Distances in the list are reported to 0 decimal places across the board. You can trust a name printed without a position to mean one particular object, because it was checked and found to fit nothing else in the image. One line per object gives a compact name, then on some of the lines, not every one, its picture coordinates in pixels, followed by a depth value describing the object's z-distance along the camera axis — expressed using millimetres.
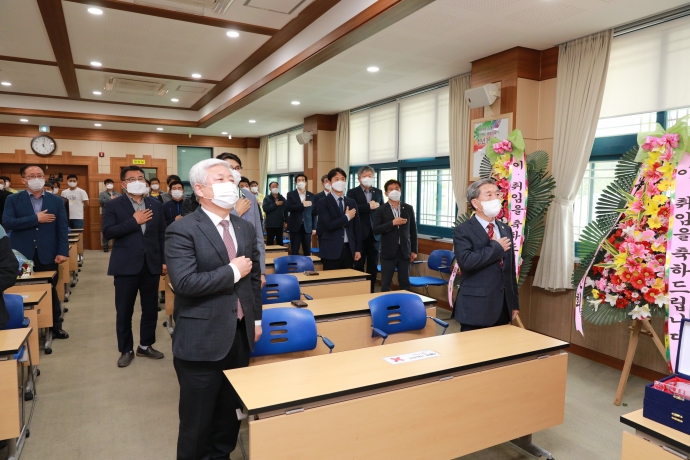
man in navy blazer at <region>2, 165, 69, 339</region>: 4219
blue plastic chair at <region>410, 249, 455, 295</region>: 5543
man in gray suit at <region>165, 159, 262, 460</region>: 2031
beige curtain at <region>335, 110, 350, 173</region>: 8383
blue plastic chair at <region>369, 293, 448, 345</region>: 3117
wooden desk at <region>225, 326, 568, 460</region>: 1825
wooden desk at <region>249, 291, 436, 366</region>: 3133
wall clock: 10969
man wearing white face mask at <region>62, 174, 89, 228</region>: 10453
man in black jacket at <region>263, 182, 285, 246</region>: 8164
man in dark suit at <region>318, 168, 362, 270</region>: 5133
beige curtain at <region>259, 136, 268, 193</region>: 12539
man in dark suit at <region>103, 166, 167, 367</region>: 3730
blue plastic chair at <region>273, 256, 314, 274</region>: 4559
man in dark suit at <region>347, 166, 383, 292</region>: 5742
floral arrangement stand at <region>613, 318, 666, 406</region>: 3361
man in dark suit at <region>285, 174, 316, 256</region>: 7488
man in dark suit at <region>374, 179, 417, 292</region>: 5105
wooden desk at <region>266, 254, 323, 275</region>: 5109
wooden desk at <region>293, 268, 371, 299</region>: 4141
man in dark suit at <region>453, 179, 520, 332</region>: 2934
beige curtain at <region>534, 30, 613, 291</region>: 4227
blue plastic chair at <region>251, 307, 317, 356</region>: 2639
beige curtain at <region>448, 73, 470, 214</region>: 5699
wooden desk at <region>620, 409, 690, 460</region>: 1641
